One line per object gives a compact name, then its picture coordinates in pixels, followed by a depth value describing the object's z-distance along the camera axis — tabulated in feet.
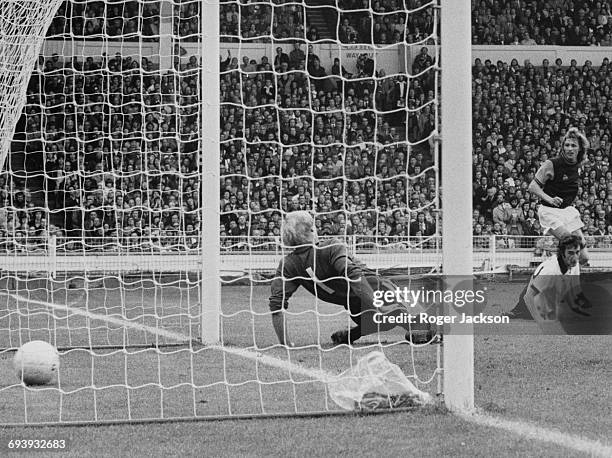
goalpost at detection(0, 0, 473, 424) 39.60
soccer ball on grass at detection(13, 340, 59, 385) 46.01
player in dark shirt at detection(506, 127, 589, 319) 77.66
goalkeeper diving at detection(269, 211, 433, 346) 57.57
